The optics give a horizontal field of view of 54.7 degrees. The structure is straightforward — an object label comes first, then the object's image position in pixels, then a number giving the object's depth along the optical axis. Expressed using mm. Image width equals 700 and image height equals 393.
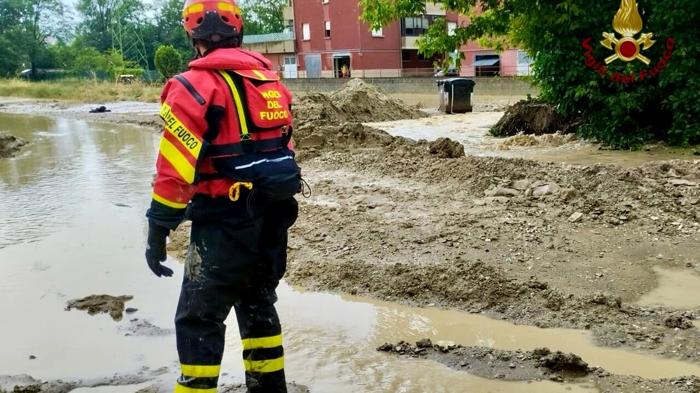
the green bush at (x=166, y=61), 53438
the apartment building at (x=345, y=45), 47219
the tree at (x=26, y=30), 70250
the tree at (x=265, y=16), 68838
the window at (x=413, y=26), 48447
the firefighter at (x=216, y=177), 2777
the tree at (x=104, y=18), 83450
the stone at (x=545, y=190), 7266
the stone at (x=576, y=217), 6492
